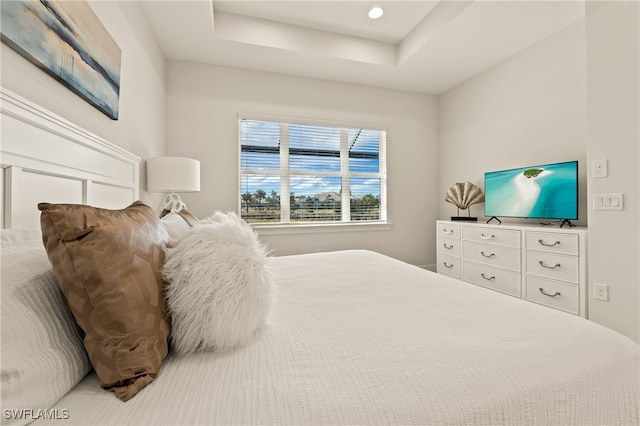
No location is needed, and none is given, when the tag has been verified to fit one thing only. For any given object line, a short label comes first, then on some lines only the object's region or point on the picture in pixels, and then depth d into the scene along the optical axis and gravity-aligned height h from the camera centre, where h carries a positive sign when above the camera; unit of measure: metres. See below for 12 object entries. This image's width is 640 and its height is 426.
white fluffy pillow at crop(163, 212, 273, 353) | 0.74 -0.21
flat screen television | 2.48 +0.22
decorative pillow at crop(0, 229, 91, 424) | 0.47 -0.23
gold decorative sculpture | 3.43 +0.22
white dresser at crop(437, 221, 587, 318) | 2.23 -0.43
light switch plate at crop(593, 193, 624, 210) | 1.94 +0.09
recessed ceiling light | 2.77 +1.99
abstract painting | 0.95 +0.69
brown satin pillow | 0.59 -0.17
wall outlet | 2.03 -0.55
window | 3.54 +0.54
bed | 0.54 -0.37
